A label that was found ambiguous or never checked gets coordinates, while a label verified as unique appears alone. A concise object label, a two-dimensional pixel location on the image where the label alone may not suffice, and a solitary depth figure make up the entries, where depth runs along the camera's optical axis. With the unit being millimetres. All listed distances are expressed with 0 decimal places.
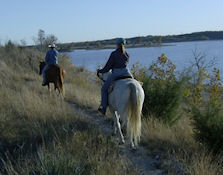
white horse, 5855
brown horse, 11328
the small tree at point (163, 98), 8062
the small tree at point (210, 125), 5645
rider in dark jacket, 6469
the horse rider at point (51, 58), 11346
